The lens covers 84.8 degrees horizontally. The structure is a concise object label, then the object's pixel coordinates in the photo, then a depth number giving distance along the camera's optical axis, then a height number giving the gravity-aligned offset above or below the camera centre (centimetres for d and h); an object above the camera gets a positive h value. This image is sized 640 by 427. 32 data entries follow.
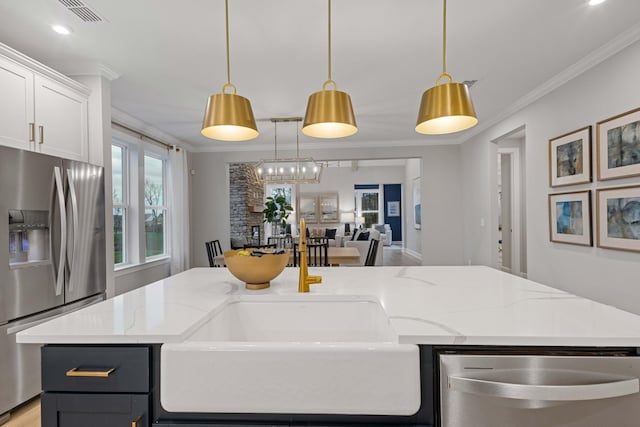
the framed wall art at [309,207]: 1188 +23
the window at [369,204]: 1265 +33
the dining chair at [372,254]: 420 -50
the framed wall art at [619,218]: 253 -6
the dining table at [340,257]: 424 -54
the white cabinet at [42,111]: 224 +75
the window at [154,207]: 501 +13
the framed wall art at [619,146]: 253 +50
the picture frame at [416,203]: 939 +26
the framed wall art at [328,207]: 1189 +22
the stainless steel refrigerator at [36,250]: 209 -22
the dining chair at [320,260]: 412 -58
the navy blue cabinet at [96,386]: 98 -48
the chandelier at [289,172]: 527 +64
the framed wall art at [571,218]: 304 -6
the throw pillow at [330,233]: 1077 -62
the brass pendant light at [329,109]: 140 +42
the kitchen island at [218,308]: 95 -34
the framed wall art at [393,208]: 1284 +17
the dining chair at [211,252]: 489 -54
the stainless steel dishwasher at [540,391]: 88 -46
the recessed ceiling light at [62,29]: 238 +129
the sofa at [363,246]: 599 -59
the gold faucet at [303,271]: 148 -24
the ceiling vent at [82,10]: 212 +129
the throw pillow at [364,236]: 812 -53
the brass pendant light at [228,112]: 143 +42
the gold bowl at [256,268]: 150 -23
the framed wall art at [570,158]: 303 +49
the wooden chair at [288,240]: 741 -59
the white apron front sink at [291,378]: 92 -43
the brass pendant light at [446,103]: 134 +42
